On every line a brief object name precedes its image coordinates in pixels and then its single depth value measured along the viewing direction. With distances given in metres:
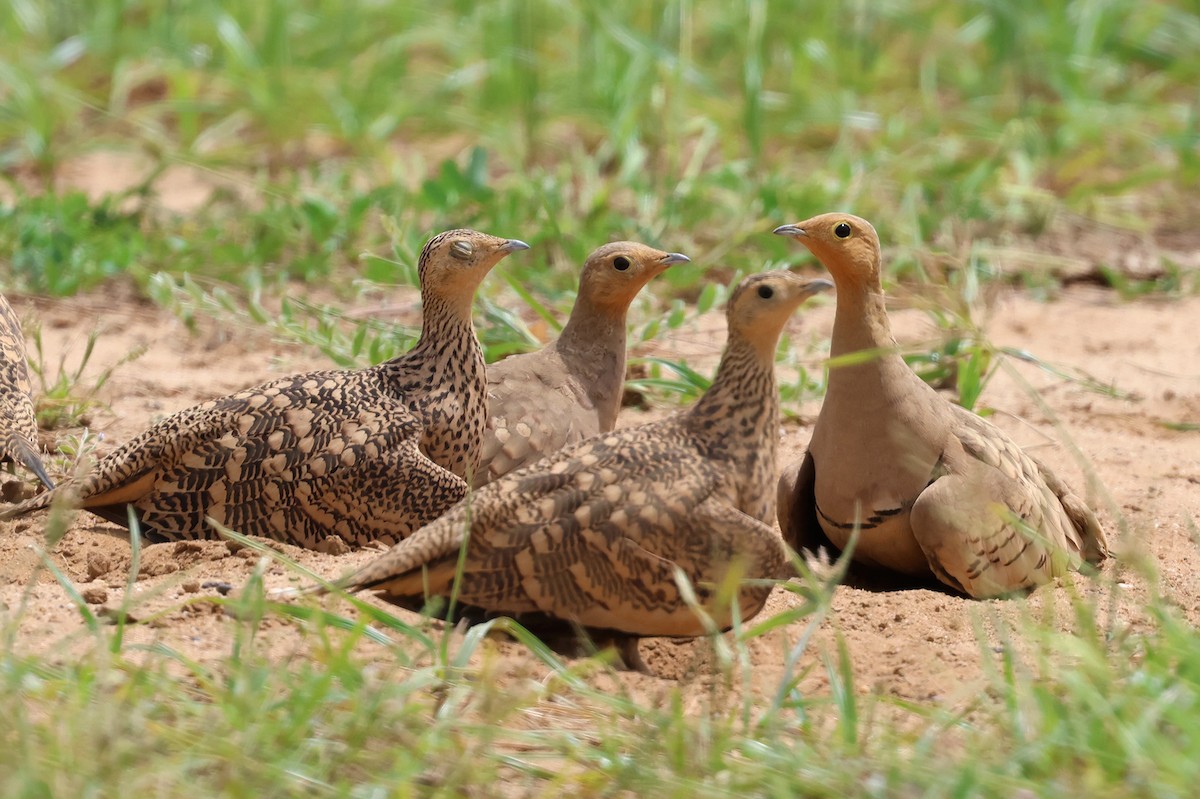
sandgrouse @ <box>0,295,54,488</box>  8.37
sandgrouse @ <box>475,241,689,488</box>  9.05
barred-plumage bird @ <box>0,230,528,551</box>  8.05
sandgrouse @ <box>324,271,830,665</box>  6.96
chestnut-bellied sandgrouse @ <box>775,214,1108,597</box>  7.88
